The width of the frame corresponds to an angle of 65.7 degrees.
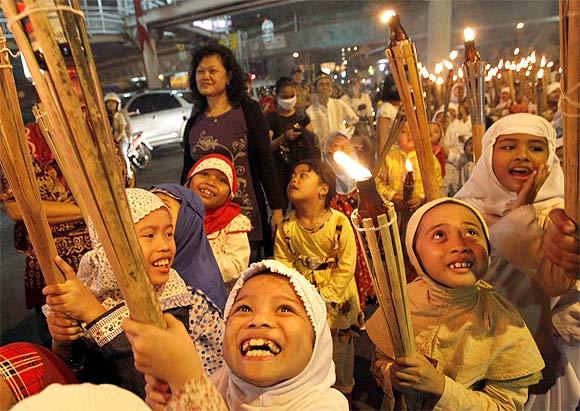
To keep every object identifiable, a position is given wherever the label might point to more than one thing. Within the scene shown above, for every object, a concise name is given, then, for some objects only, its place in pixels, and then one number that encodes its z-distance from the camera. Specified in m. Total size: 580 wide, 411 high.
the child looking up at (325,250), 2.26
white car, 11.79
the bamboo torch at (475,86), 1.87
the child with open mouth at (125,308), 1.08
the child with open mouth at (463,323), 1.31
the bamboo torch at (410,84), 1.46
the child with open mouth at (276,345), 1.04
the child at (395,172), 3.25
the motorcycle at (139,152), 9.71
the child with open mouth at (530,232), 1.49
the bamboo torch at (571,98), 0.88
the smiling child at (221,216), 2.28
